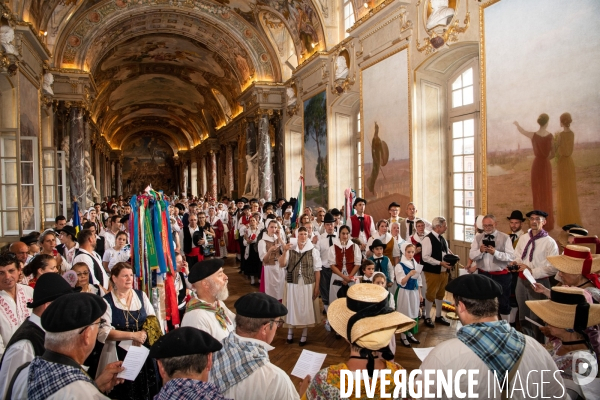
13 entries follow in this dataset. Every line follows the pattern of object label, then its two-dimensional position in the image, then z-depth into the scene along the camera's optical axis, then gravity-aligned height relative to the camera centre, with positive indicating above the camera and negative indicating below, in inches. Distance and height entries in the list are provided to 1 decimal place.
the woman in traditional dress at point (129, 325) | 153.0 -44.8
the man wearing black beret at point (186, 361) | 81.9 -31.4
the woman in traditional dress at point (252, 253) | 420.2 -53.5
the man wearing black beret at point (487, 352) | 97.0 -35.2
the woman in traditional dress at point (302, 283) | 273.3 -53.5
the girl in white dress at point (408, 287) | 266.7 -56.4
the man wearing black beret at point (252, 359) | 98.5 -37.0
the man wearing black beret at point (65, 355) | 89.0 -32.7
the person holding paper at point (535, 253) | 242.4 -34.1
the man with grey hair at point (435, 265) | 295.4 -46.8
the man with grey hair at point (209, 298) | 133.3 -31.4
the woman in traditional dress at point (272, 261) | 309.6 -45.4
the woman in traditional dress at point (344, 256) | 287.3 -39.0
